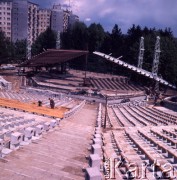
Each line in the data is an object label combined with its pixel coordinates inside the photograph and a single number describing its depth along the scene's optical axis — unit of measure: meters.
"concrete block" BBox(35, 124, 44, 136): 8.64
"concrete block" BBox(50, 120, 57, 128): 10.62
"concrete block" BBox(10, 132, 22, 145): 6.65
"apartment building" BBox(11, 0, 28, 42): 74.03
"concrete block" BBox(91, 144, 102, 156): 6.36
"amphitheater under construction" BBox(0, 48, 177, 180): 5.38
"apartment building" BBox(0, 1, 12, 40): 74.34
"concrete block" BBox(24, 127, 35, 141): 7.72
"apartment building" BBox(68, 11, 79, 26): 89.51
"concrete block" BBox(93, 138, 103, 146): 7.35
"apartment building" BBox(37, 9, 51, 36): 80.27
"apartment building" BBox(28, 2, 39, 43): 76.33
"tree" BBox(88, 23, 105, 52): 56.33
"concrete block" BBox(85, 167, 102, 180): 4.24
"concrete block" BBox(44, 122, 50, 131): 9.66
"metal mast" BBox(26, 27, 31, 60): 38.90
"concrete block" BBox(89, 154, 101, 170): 5.29
